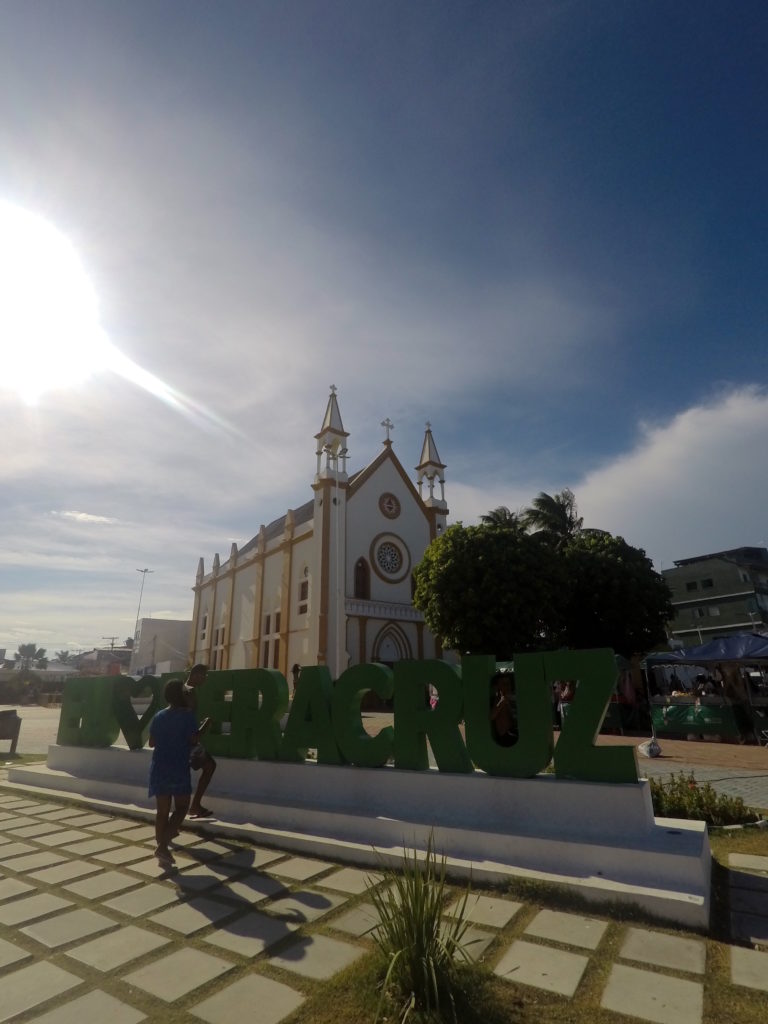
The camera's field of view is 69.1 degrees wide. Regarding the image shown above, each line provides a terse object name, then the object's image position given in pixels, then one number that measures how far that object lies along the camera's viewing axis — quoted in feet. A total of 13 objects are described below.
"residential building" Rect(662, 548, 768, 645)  135.23
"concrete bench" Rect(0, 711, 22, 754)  44.52
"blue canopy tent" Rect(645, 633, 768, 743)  46.06
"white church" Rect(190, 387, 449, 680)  100.73
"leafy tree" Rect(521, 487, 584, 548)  99.35
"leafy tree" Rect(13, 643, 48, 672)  286.05
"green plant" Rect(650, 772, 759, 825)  20.68
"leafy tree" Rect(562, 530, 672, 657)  81.05
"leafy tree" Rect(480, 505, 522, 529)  109.44
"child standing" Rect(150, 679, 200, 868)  18.03
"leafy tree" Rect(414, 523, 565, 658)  73.97
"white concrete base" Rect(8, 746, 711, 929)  13.98
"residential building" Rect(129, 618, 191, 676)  181.47
